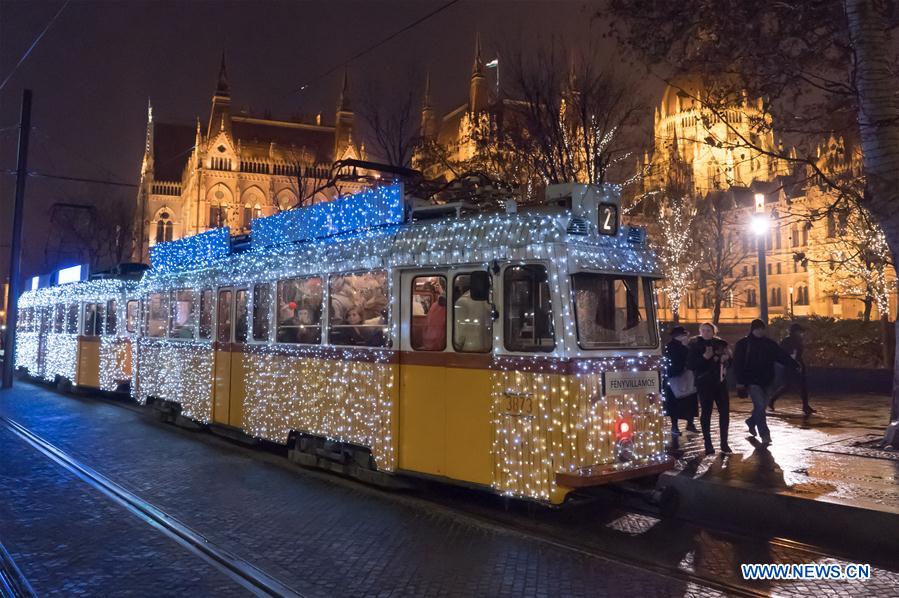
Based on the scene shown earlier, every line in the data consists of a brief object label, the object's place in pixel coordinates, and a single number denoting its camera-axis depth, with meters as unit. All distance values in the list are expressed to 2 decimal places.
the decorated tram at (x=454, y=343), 6.92
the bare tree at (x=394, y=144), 26.91
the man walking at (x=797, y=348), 14.42
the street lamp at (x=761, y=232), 17.41
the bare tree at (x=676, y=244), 47.22
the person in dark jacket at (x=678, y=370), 10.81
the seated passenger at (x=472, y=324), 7.41
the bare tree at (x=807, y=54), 10.47
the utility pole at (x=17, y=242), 22.91
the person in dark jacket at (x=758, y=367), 10.13
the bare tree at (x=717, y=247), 50.03
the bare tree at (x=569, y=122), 18.81
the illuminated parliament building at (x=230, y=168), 94.00
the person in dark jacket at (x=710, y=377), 10.23
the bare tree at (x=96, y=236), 44.50
